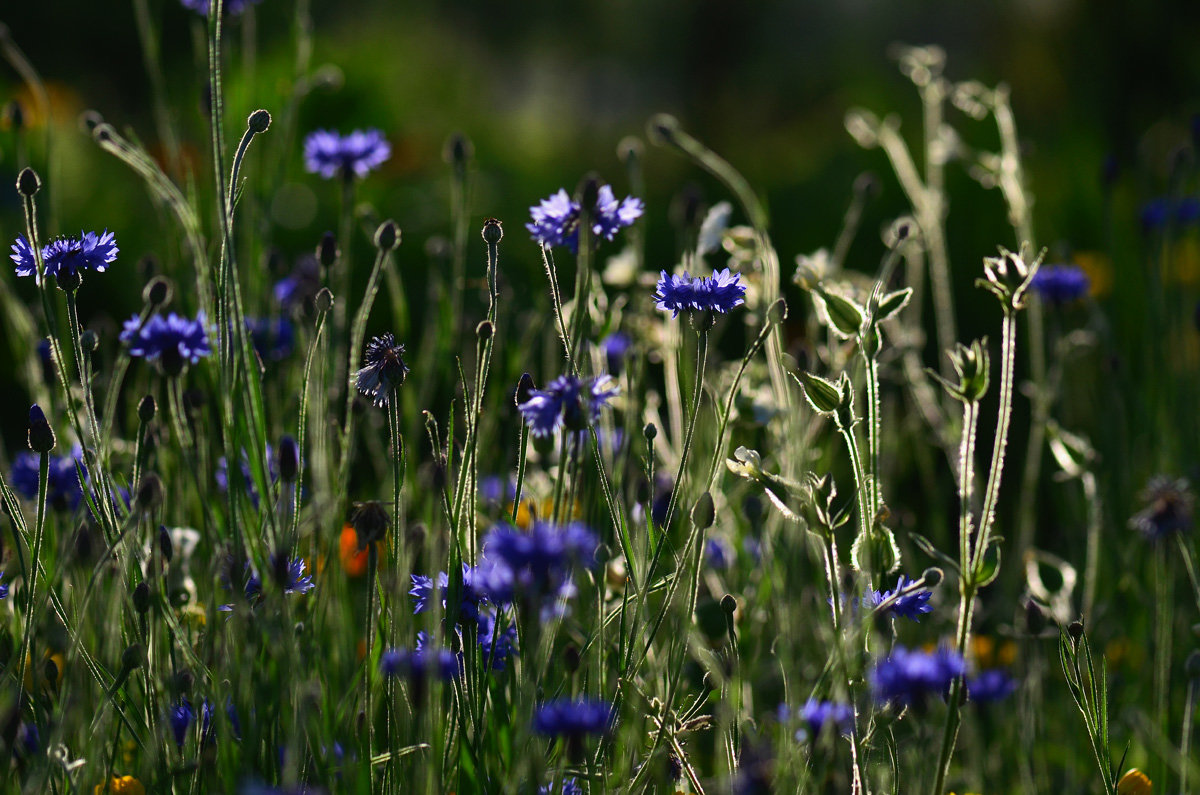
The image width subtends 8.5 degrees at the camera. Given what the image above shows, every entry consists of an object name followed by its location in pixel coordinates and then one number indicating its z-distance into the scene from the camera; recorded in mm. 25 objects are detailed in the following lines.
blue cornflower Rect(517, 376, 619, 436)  2830
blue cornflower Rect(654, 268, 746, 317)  2879
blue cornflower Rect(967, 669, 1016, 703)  2923
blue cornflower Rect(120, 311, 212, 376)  2900
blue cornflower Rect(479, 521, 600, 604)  2751
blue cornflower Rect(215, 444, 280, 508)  3004
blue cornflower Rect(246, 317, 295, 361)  3070
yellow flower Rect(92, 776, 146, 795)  2883
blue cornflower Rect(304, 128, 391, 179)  3088
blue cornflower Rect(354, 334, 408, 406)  2867
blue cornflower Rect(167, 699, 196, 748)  2874
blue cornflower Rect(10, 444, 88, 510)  2982
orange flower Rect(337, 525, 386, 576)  3111
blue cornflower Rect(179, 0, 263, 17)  3120
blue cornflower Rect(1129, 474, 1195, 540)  2964
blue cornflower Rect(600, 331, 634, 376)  3071
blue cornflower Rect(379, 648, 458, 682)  2773
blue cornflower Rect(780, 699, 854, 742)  2831
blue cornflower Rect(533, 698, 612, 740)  2777
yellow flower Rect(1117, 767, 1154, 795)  2918
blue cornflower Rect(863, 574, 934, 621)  2870
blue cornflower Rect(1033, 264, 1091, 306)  3183
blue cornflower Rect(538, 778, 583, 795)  2895
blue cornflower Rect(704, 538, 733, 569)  3121
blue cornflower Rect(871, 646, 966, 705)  2786
